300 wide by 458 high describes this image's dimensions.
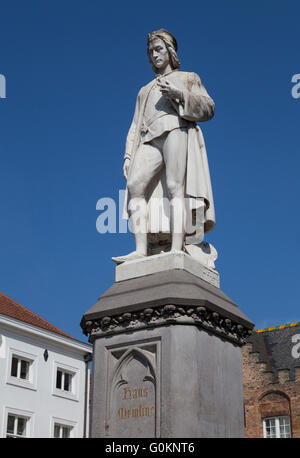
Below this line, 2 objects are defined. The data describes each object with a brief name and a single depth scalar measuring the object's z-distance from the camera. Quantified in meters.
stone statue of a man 8.43
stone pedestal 6.93
